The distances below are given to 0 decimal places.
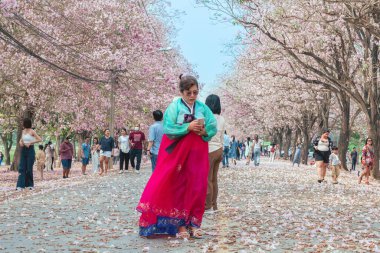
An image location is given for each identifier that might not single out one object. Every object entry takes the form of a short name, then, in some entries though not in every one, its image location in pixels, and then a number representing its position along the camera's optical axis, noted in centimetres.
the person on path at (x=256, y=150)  3825
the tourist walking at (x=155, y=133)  1659
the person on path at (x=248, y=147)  4229
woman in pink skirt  769
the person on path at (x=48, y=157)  3908
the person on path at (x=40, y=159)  2603
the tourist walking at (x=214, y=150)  1046
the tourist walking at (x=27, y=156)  1555
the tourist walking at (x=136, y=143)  2383
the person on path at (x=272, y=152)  5531
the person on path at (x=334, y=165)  2214
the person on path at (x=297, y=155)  4678
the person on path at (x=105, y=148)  2511
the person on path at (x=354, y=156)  4847
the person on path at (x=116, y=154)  3857
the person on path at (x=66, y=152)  2570
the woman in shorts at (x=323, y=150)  2139
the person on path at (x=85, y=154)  2846
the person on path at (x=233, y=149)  3811
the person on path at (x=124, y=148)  2479
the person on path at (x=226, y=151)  3033
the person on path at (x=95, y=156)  2827
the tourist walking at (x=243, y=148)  7449
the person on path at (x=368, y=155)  2240
